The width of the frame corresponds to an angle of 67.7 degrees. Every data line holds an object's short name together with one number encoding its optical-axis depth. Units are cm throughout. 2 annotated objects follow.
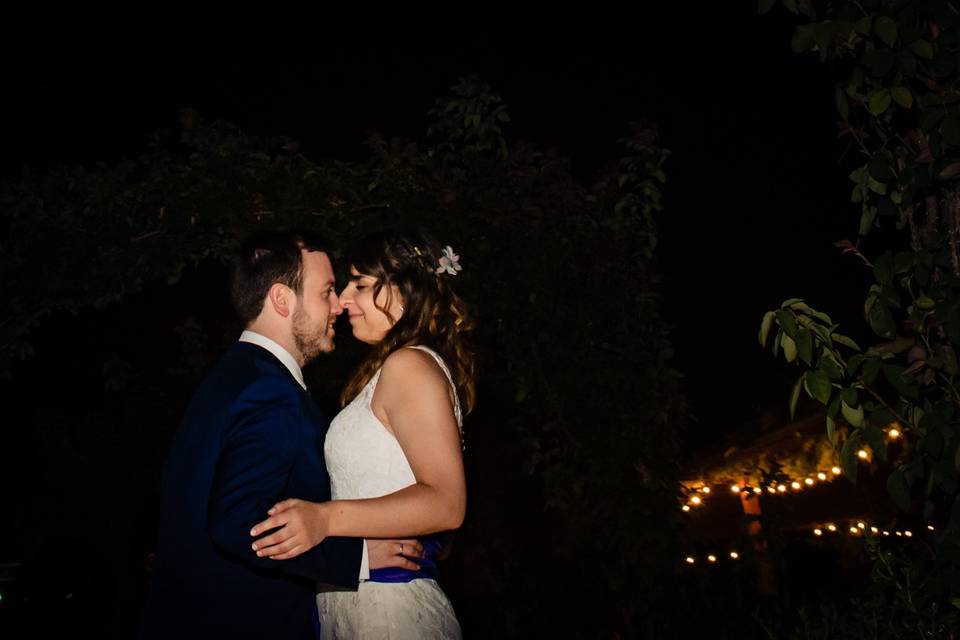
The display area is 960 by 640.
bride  198
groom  180
